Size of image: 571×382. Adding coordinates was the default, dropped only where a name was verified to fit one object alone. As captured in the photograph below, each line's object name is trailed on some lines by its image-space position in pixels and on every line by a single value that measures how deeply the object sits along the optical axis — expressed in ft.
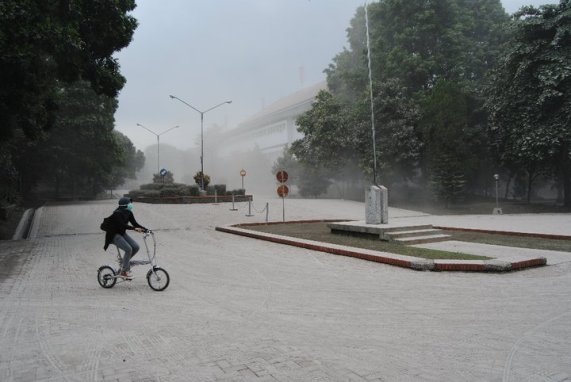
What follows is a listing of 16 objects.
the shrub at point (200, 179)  122.31
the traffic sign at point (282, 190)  65.05
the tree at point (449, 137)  103.96
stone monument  48.70
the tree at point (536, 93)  87.76
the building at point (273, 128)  209.53
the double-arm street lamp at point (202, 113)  120.76
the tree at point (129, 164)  217.79
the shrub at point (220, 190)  109.50
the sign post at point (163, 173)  130.64
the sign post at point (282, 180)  63.00
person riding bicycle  25.35
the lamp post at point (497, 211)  92.61
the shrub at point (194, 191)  108.47
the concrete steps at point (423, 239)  42.82
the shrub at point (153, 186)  120.99
